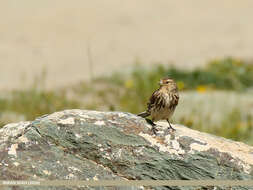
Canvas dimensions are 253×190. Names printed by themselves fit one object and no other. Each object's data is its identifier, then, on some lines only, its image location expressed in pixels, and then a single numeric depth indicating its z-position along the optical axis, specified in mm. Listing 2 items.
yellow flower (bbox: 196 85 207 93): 18891
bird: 9469
